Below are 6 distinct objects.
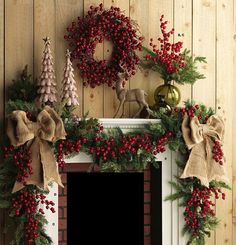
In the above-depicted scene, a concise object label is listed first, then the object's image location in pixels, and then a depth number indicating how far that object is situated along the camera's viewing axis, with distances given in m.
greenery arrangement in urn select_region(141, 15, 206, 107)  3.18
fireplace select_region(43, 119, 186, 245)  3.13
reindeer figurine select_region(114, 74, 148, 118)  3.10
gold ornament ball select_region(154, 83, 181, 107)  3.17
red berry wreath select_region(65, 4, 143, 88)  3.09
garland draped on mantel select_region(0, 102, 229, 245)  2.81
